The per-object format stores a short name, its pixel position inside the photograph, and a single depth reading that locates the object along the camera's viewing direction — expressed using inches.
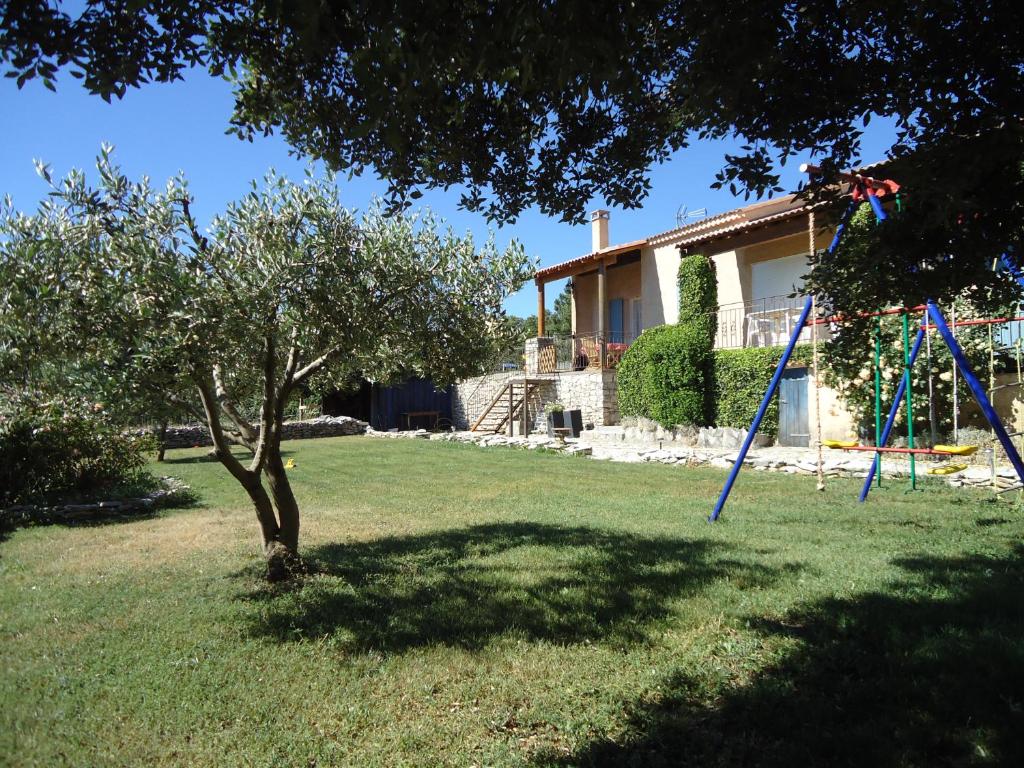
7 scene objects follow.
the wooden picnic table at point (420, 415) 1060.1
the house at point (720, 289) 602.2
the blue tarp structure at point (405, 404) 1098.1
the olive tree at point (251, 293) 163.3
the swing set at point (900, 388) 161.0
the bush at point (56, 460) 372.4
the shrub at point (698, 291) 697.0
